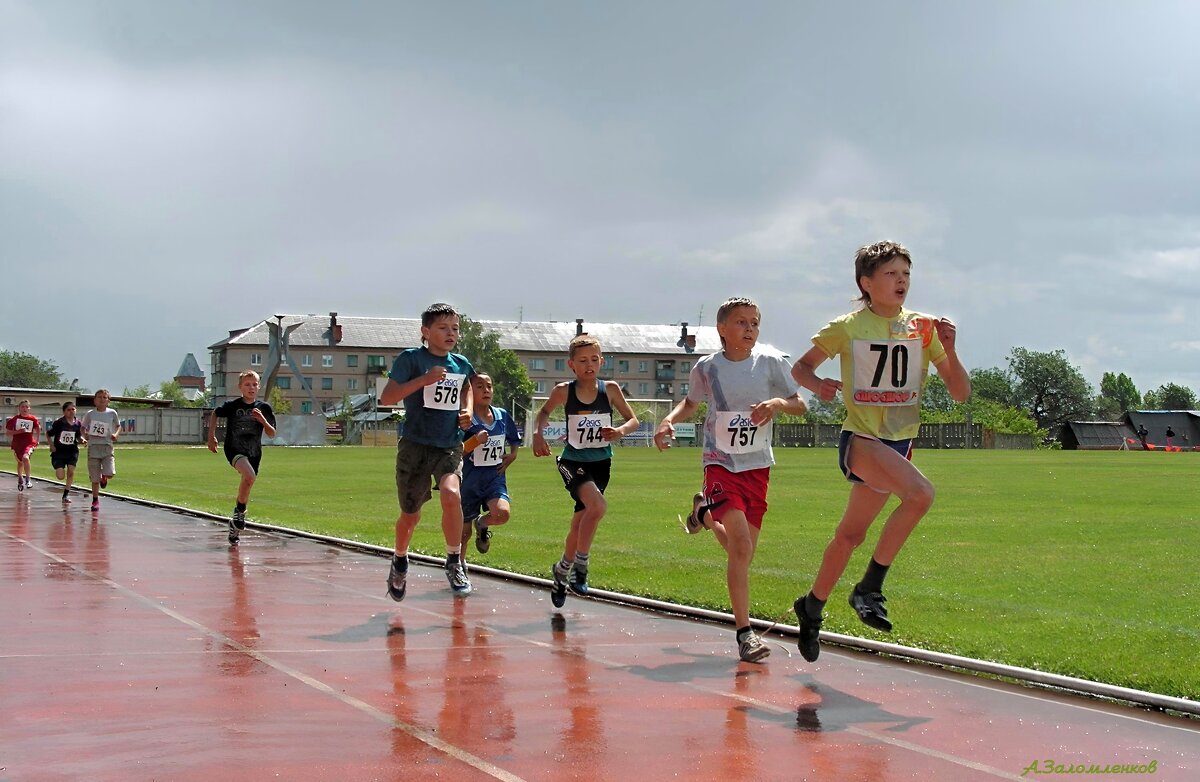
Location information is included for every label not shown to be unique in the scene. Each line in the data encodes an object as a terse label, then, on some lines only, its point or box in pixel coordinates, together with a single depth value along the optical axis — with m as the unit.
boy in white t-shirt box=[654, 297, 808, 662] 8.35
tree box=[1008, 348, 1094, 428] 185.25
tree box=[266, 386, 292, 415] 137.95
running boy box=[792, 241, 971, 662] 7.50
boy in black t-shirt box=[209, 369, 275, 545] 17.33
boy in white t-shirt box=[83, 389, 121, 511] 23.89
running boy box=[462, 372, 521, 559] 12.91
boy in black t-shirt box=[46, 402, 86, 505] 28.06
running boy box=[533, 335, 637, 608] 10.50
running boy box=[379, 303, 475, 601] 10.78
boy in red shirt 30.42
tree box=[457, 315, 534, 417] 152.38
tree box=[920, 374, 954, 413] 169.24
